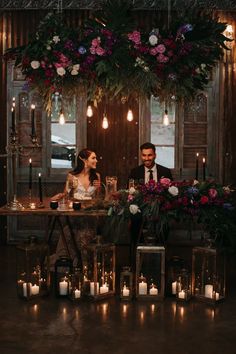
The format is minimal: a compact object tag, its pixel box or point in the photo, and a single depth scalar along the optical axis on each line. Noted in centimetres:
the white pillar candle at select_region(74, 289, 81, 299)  589
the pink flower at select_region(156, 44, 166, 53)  566
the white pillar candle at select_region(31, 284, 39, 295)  601
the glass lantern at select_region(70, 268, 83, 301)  586
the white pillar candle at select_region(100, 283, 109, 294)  599
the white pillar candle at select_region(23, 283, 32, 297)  593
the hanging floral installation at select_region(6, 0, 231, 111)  573
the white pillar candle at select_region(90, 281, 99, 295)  590
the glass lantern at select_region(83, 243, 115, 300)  586
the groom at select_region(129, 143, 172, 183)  724
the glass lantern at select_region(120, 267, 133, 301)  591
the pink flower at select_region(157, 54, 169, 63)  567
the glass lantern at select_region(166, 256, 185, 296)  603
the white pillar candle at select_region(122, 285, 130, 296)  593
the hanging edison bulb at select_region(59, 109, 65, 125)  623
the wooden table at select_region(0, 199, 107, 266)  622
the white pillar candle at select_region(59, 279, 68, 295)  600
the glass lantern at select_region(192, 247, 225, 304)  578
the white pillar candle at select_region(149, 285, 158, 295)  598
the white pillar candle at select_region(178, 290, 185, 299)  593
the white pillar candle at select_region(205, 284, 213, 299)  586
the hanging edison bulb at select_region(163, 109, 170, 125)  624
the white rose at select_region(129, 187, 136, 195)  599
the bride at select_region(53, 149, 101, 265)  701
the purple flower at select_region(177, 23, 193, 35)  569
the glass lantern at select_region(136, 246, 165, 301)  590
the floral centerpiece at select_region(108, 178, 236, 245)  582
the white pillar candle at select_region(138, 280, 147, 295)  596
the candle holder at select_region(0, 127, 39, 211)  624
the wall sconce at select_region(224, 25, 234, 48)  832
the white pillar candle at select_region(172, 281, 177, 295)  604
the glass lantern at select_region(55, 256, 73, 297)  600
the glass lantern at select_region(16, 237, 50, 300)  587
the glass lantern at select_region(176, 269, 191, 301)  589
